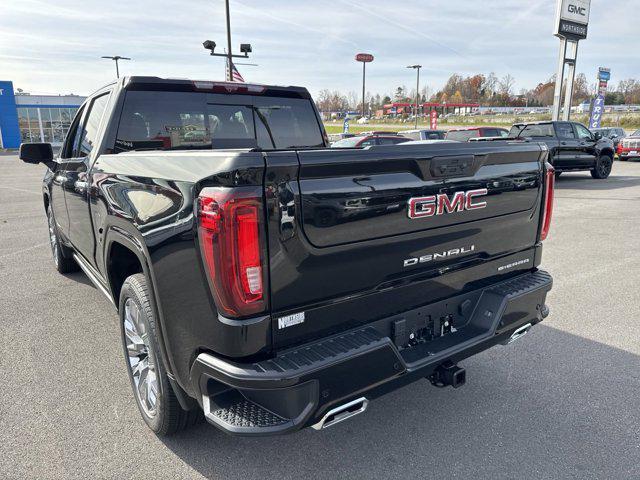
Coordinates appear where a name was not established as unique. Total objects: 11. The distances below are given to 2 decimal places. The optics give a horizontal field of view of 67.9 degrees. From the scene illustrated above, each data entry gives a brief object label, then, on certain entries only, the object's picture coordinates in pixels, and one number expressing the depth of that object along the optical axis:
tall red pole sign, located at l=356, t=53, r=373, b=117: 67.56
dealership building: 39.91
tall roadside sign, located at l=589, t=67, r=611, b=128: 31.14
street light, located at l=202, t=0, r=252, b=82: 20.70
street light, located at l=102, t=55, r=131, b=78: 41.89
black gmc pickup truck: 1.93
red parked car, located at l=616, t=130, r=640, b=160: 22.58
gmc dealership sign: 22.83
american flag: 20.85
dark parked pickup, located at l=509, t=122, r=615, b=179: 14.78
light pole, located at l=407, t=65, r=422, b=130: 50.66
